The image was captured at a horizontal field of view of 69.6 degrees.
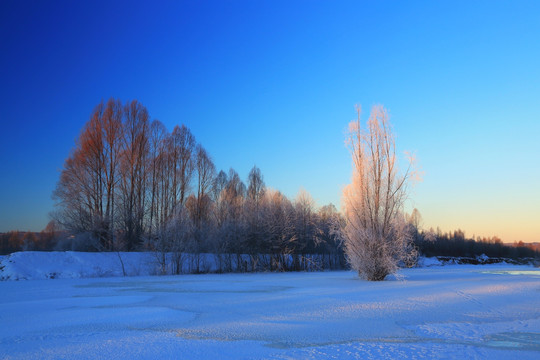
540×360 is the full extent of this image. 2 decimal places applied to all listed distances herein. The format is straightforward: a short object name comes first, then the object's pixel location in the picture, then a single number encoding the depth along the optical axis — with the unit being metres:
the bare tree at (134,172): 35.09
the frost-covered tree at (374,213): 20.08
